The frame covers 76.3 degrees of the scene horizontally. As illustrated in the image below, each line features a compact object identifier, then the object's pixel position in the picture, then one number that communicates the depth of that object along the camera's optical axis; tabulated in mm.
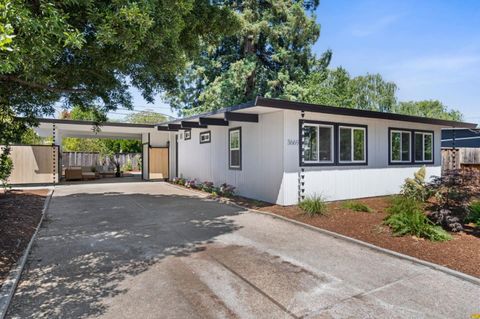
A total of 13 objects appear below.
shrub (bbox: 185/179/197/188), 13935
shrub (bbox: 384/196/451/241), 5550
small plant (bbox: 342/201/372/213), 8013
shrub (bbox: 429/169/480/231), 6062
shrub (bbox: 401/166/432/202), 9359
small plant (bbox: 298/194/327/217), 7578
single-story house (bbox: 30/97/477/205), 8797
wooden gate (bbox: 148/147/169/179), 18297
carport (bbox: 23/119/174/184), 14773
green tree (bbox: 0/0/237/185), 3080
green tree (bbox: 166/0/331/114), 18891
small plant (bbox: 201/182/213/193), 12187
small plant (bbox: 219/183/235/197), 10977
